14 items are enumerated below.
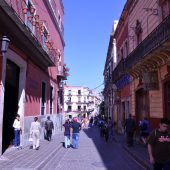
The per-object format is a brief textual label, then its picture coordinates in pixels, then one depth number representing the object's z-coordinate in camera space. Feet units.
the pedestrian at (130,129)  33.17
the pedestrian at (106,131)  40.70
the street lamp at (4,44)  20.16
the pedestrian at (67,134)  32.60
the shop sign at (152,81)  28.92
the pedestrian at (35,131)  28.68
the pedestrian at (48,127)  37.95
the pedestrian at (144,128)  30.56
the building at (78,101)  184.25
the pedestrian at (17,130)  28.31
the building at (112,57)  67.43
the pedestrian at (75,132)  32.37
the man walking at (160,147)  12.51
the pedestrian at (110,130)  45.50
